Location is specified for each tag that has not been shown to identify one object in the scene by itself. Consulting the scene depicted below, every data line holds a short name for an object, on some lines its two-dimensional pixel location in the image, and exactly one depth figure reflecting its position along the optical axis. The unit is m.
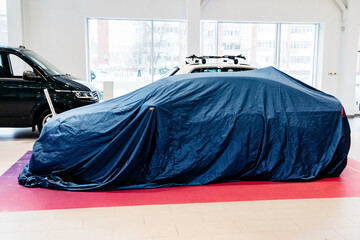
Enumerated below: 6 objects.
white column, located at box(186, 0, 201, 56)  10.77
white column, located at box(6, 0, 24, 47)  10.08
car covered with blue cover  4.25
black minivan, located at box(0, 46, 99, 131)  7.07
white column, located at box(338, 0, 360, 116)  11.48
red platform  3.78
